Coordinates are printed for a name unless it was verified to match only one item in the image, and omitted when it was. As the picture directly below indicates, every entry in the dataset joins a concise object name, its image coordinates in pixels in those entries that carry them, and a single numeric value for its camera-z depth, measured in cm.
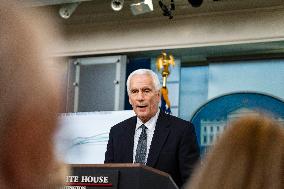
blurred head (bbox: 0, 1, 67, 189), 57
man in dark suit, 370
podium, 262
